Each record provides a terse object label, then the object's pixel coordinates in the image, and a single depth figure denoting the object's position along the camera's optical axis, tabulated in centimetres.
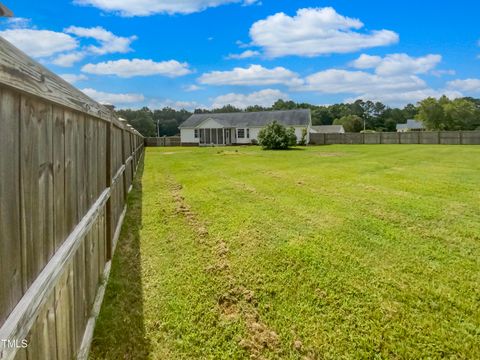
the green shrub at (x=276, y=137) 2708
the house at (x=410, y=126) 6934
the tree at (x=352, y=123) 7275
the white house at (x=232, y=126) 3875
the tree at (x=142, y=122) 6250
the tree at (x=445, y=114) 5325
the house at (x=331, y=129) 6444
